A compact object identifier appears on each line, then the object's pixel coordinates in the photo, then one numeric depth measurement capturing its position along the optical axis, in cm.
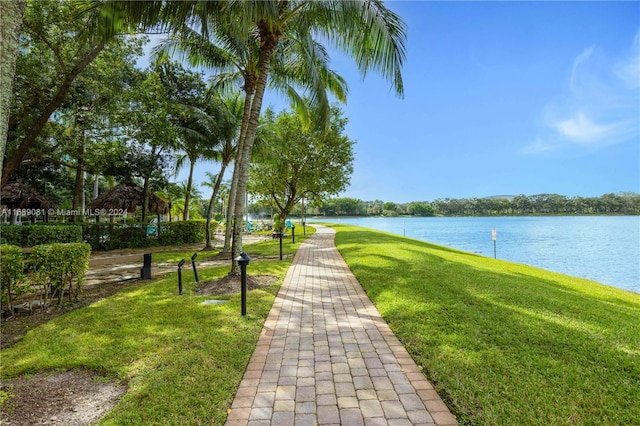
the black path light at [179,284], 583
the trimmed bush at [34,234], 1005
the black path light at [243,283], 478
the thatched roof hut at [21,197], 1557
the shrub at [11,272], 431
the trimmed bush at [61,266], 484
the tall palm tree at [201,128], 1383
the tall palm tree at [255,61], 832
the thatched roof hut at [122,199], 1564
